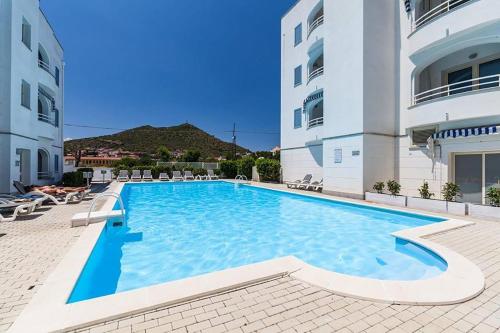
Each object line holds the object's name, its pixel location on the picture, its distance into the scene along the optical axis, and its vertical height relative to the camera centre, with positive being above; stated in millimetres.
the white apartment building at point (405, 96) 10516 +3989
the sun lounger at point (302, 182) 18792 -1135
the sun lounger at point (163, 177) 26500 -1065
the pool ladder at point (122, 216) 7441 -1576
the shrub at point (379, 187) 13078 -1033
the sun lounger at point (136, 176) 25583 -936
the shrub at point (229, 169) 28756 -202
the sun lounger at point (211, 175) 27875 -894
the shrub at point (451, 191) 10173 -968
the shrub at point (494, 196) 8727 -1028
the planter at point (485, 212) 8508 -1568
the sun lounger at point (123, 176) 25172 -927
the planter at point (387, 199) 11633 -1560
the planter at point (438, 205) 9453 -1577
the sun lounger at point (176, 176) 26375 -956
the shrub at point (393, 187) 12297 -992
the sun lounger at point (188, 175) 27088 -874
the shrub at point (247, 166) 26484 +140
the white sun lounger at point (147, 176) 26119 -954
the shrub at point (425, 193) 11250 -1158
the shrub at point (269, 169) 23844 -163
